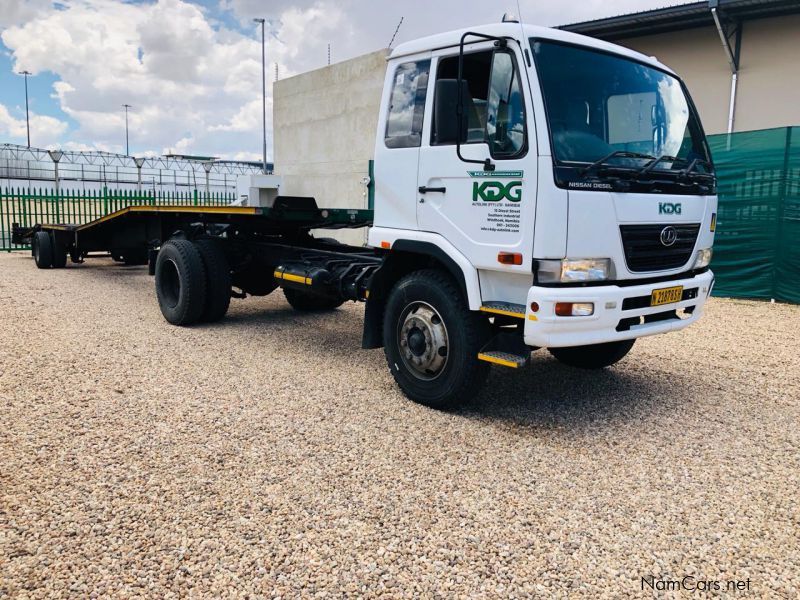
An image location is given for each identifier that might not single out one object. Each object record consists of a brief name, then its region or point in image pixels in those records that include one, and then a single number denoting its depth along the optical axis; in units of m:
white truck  3.88
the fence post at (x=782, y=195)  9.36
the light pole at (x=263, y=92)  30.23
